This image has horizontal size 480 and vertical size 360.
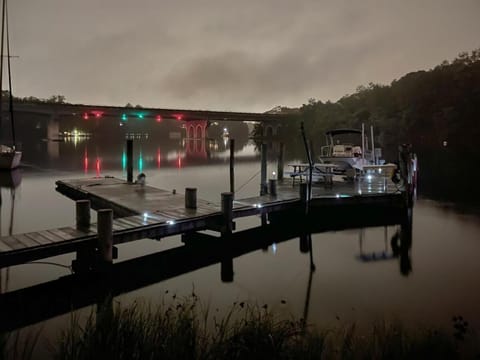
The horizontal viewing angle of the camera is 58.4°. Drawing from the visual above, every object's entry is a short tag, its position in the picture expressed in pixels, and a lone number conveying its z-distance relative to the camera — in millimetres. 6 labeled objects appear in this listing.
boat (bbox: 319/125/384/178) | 21297
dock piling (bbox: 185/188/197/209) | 12750
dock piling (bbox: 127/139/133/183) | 22319
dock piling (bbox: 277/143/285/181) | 21266
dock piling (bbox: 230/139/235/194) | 18420
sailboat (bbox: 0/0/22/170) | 34875
